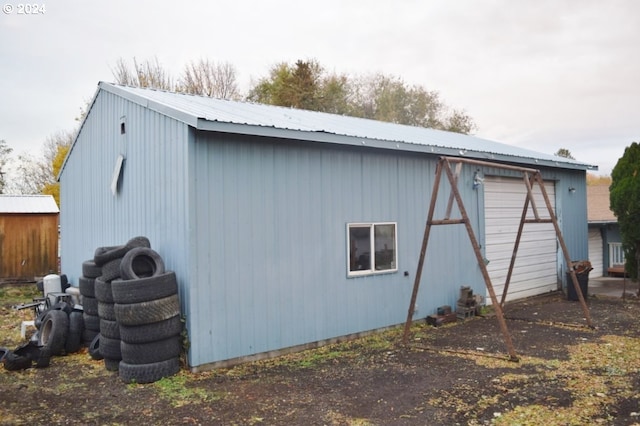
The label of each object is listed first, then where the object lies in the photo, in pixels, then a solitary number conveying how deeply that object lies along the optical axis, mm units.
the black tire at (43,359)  6359
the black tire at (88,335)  7113
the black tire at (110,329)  6055
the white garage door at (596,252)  15930
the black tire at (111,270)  6137
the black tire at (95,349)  6668
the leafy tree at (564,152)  41950
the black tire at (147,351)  5695
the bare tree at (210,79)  29125
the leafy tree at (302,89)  26562
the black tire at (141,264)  5895
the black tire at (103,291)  6133
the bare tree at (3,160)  30984
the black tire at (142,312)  5621
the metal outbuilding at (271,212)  6227
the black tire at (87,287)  7051
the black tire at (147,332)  5672
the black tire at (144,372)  5652
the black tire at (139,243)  6414
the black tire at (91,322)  7082
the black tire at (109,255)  6215
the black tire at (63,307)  7557
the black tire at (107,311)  6094
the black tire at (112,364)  6117
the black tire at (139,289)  5637
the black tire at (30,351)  6445
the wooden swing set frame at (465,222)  6273
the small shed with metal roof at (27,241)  14812
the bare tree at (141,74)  27891
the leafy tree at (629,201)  11406
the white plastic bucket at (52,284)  10055
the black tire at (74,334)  7031
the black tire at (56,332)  6840
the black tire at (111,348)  6074
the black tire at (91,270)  7039
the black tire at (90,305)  7051
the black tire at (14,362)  6203
